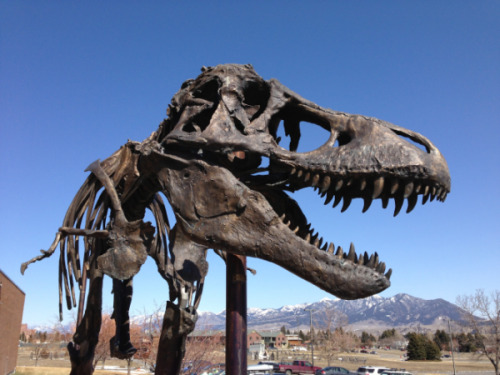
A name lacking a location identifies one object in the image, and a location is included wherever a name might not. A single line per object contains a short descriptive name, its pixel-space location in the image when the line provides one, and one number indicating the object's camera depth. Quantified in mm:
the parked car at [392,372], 26734
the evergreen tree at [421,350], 56812
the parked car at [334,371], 30056
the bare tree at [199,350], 19947
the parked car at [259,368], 33094
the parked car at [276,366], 34916
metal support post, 4562
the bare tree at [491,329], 26547
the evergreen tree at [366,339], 116625
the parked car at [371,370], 29422
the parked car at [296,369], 34484
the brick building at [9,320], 26750
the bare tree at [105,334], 27220
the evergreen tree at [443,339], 86662
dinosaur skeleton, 3078
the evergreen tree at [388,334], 108875
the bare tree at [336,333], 49131
